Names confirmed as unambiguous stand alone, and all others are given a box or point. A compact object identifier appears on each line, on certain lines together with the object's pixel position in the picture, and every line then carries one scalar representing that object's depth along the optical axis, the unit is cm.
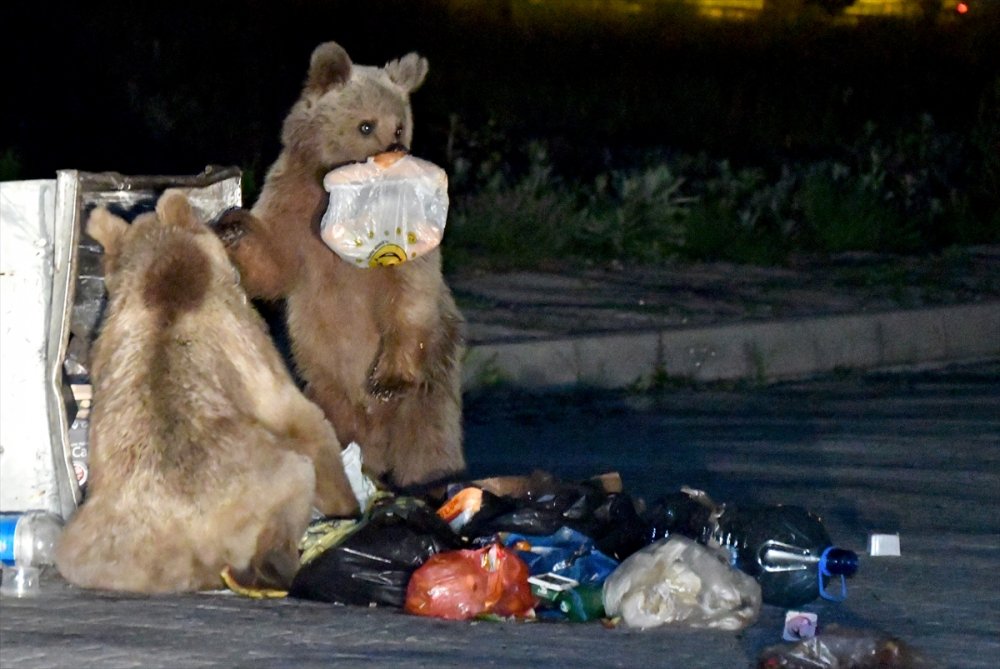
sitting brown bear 921
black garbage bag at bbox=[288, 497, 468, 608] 950
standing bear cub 1186
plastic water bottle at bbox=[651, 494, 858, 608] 993
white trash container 998
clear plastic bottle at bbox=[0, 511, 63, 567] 971
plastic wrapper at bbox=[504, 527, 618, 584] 976
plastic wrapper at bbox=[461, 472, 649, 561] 1019
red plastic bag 923
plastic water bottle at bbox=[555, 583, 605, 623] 940
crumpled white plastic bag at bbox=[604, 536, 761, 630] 913
